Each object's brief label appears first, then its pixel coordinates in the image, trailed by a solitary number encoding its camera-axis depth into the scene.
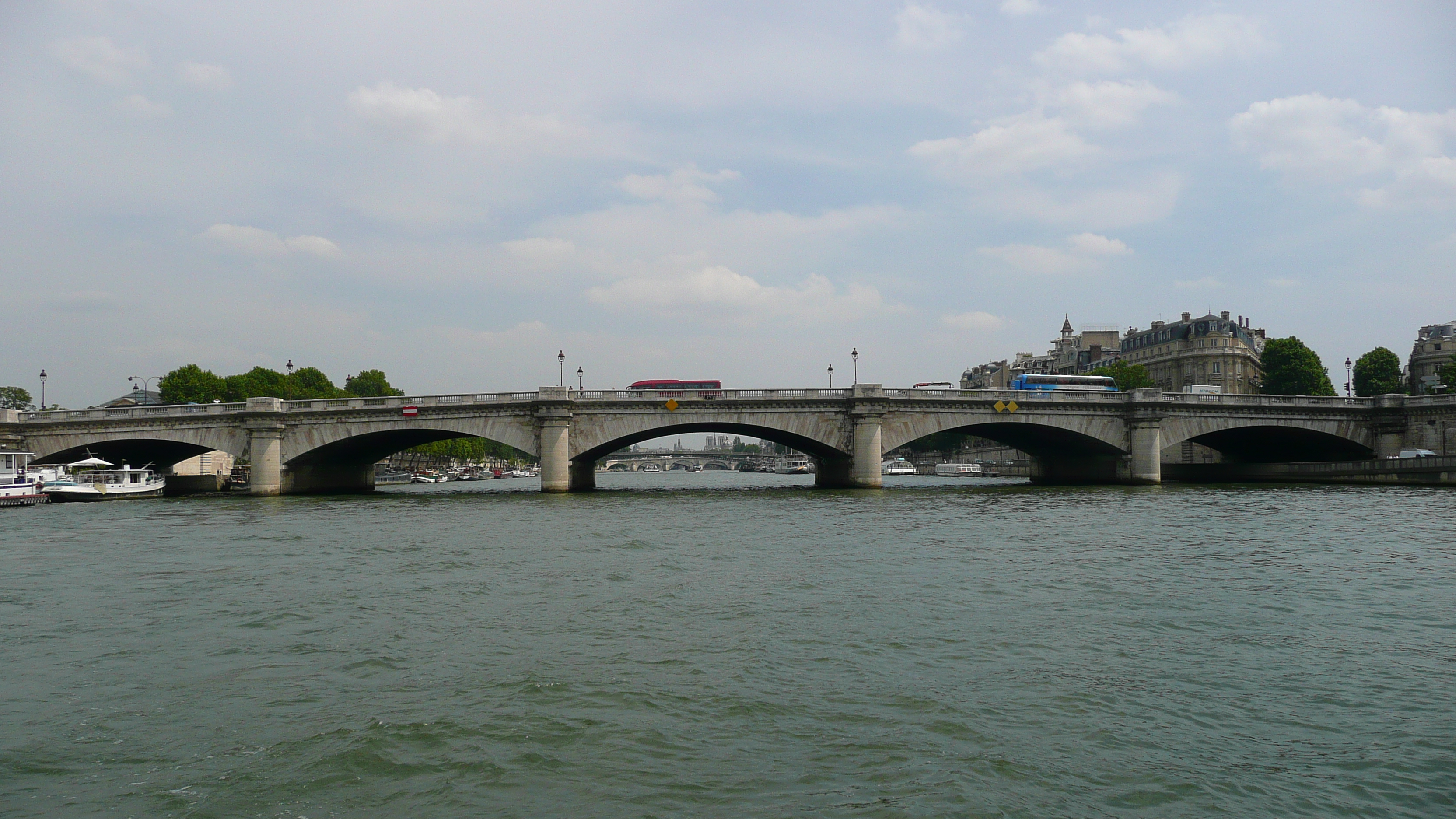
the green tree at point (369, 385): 115.62
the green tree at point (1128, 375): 103.44
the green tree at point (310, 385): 96.25
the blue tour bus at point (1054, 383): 68.56
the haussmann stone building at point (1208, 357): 115.75
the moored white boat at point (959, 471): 123.12
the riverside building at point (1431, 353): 124.12
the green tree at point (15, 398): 126.44
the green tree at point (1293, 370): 98.75
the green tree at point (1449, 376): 85.88
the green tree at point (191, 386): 91.31
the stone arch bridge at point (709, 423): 58.34
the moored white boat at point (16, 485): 49.72
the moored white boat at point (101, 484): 54.34
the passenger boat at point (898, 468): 133.25
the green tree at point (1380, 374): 100.06
